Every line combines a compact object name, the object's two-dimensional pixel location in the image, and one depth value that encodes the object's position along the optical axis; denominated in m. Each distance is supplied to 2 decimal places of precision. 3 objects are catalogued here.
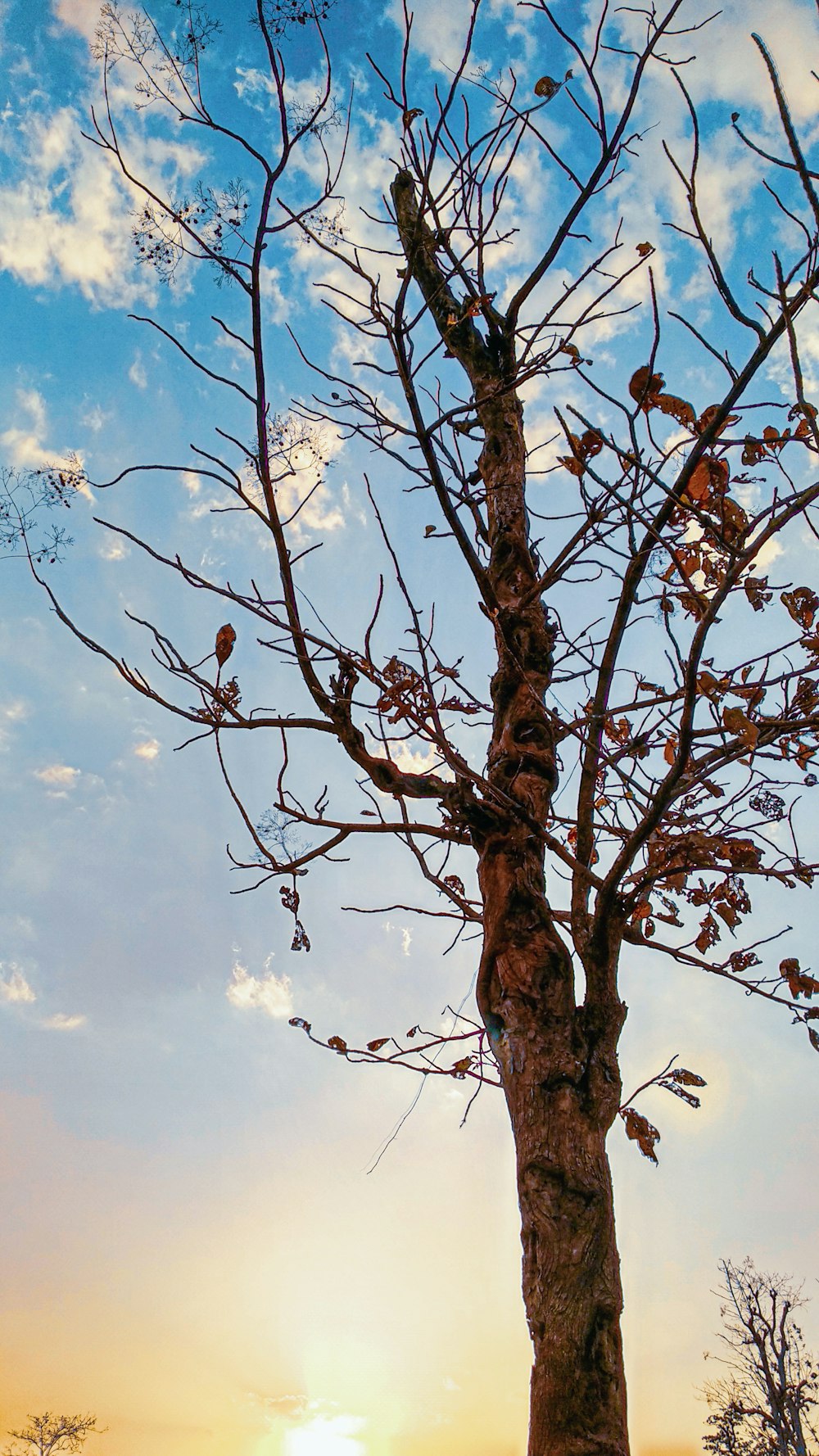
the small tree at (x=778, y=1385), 14.11
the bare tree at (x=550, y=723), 1.52
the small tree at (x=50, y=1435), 33.81
